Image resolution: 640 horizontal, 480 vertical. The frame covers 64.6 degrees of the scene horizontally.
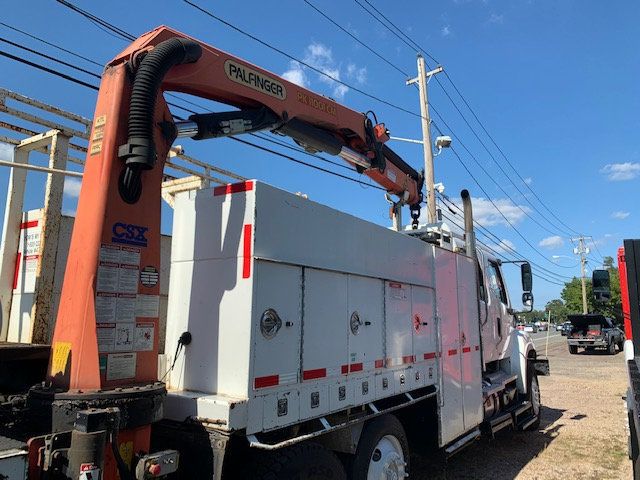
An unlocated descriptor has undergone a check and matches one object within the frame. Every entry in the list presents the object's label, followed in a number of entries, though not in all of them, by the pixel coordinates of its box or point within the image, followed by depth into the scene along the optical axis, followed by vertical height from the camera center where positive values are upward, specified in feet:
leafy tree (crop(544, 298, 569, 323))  376.60 +11.85
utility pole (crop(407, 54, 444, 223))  46.93 +18.62
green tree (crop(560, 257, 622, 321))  206.15 +13.88
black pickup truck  90.12 -1.47
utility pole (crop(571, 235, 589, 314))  166.52 +21.46
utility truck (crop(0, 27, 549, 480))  9.29 +0.06
